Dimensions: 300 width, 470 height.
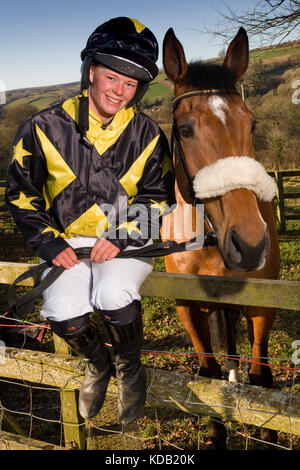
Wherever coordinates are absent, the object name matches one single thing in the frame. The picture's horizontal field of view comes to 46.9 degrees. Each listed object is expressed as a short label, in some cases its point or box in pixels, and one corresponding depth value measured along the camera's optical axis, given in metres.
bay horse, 1.64
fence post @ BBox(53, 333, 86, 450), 2.25
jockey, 1.79
